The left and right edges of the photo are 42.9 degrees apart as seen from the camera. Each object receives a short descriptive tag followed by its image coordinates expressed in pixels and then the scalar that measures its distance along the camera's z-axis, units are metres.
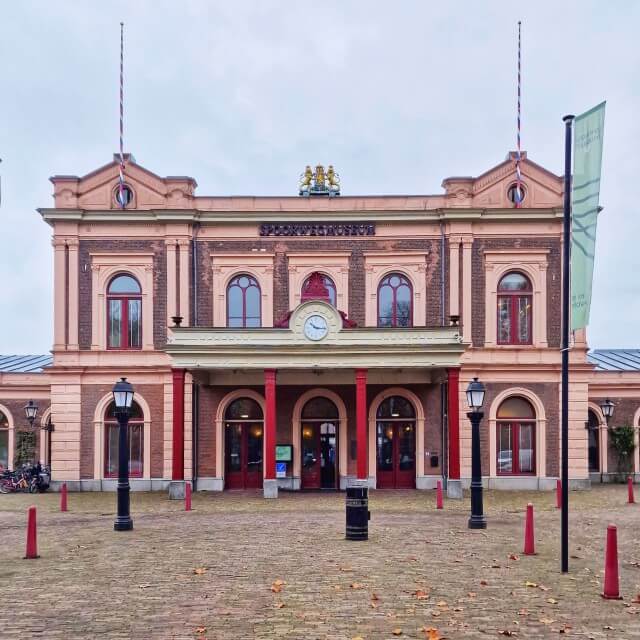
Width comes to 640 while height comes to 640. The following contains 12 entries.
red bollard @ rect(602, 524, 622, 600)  10.62
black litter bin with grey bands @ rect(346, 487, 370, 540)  15.66
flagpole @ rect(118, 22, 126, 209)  28.34
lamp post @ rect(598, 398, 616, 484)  29.20
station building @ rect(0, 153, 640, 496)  27.97
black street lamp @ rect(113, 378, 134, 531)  17.50
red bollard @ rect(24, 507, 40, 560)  14.08
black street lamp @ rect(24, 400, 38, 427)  31.25
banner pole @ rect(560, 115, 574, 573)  12.20
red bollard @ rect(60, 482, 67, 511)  22.19
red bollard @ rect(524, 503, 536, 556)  14.20
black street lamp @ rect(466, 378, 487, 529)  17.56
